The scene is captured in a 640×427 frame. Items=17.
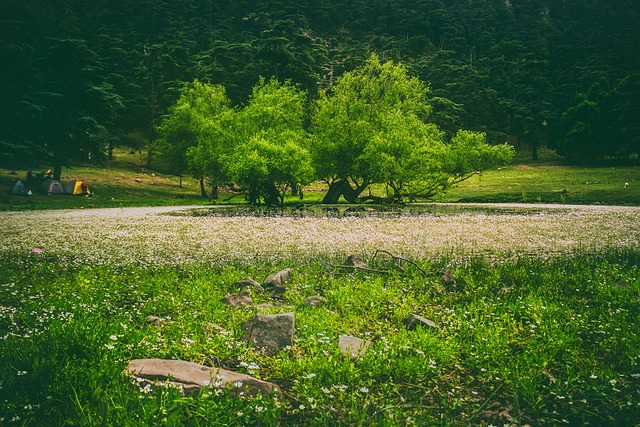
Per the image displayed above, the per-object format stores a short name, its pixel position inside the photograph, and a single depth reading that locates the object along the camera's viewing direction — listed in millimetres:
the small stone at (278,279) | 8844
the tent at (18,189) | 42000
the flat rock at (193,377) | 4281
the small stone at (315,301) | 7682
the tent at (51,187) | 45750
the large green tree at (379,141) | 39219
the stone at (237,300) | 7629
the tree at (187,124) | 59531
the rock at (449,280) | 8984
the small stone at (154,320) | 6586
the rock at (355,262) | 10906
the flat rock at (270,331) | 5695
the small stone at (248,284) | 8742
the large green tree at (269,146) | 37062
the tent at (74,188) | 46562
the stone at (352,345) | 5498
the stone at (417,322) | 6473
